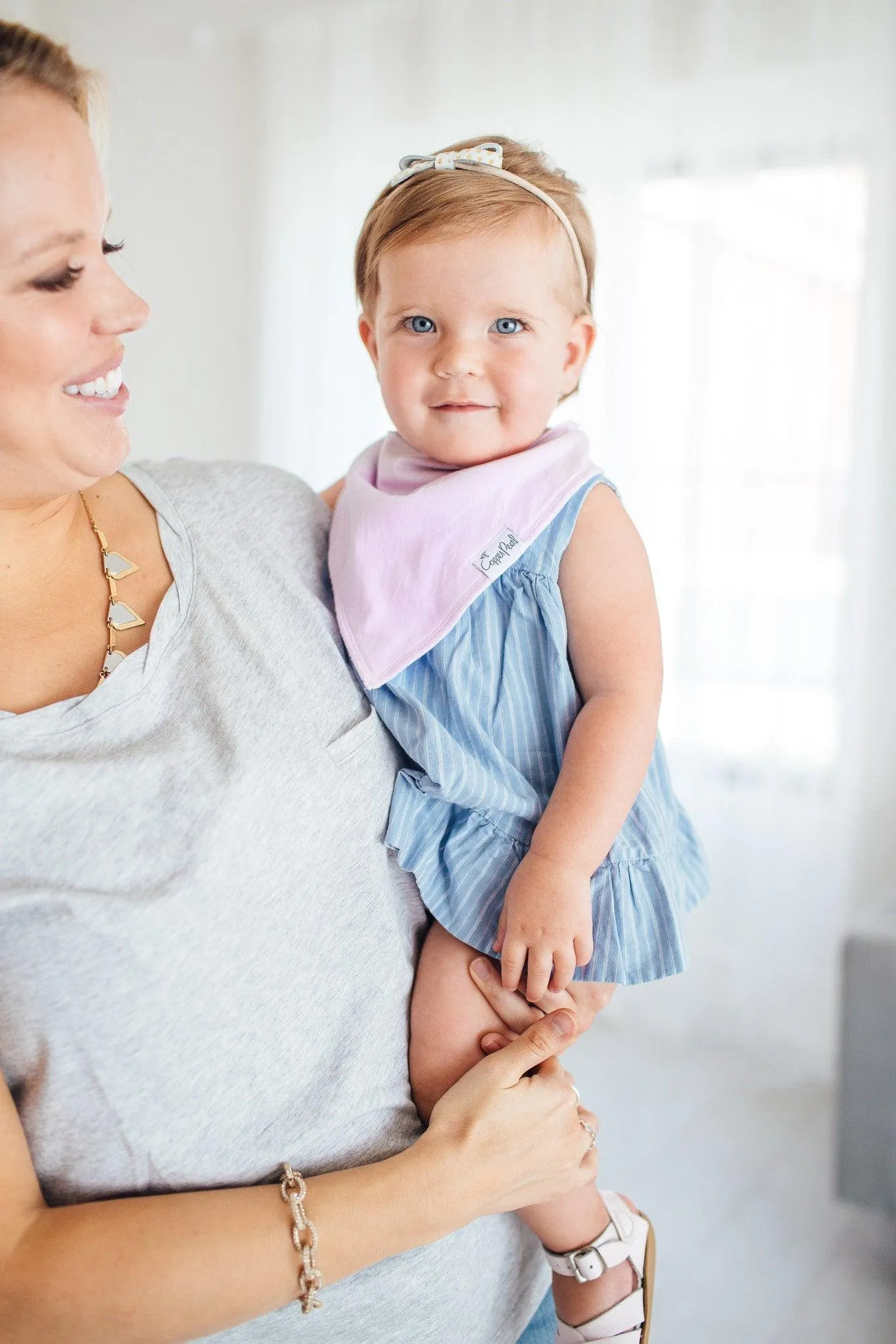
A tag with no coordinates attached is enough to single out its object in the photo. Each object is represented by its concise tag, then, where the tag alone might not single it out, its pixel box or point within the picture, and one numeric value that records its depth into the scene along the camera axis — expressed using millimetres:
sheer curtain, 3182
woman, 818
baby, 1044
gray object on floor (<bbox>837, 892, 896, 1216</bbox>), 2578
